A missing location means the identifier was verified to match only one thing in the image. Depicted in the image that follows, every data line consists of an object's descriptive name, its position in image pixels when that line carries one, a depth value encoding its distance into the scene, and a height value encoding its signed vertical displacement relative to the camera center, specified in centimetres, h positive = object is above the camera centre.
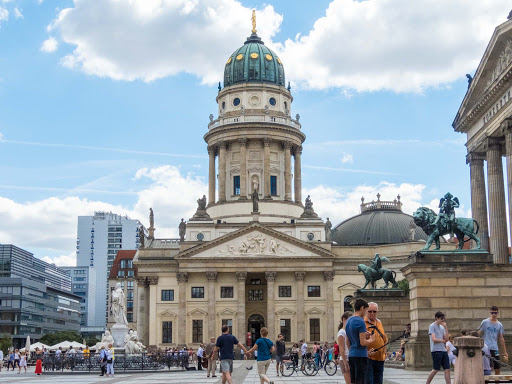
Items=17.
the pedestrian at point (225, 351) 2360 -11
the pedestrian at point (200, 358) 5081 -66
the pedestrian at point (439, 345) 2108 -2
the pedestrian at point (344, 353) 1616 -16
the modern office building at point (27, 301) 14712 +1001
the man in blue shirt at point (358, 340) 1530 +10
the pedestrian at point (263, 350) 2413 -10
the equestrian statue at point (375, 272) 5044 +462
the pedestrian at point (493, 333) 2155 +27
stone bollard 1747 -39
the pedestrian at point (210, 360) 3682 -59
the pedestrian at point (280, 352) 3903 -28
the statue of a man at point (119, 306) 5156 +278
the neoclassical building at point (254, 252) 9362 +1134
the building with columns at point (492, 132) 4231 +1209
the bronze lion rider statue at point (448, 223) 3344 +510
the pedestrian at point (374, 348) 1584 -6
